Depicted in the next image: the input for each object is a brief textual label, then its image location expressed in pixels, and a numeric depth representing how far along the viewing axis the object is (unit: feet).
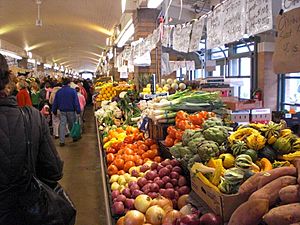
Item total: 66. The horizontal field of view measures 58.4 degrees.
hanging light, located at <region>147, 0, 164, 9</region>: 11.53
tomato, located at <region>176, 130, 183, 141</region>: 7.71
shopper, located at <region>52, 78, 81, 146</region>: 20.08
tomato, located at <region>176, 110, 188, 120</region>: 8.41
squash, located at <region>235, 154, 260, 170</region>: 4.81
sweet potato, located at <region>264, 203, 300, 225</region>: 3.26
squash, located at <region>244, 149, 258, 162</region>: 5.10
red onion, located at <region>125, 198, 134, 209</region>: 6.27
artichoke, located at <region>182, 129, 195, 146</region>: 6.64
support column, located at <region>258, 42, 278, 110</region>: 20.89
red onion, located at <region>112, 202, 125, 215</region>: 6.20
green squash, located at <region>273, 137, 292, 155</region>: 5.17
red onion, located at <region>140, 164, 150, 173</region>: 7.91
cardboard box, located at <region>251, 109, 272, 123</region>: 11.58
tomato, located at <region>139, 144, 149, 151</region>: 9.32
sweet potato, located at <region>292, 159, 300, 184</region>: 3.72
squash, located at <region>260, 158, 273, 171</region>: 4.84
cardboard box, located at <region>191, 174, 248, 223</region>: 4.19
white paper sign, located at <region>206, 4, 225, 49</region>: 7.21
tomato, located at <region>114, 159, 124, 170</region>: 8.71
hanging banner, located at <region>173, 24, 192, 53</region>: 9.80
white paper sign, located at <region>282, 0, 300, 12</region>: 4.87
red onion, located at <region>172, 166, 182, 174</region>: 6.77
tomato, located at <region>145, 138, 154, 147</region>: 9.53
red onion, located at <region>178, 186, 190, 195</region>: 6.31
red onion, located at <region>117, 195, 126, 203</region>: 6.47
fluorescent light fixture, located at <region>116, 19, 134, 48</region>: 20.86
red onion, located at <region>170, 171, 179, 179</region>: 6.63
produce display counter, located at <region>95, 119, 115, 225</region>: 6.24
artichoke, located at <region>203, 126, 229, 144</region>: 5.96
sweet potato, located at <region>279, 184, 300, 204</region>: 3.50
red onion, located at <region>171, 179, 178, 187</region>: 6.56
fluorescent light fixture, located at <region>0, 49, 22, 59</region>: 41.68
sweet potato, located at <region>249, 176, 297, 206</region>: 3.74
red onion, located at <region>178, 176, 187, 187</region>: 6.49
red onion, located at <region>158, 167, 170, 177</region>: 6.76
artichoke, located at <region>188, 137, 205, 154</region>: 6.12
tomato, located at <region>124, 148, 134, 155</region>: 9.24
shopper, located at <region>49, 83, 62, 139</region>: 22.11
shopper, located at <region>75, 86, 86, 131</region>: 25.08
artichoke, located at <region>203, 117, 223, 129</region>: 6.56
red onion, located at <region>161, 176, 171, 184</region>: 6.56
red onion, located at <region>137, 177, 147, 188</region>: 6.81
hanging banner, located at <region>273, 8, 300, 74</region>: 4.49
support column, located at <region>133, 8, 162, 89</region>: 19.61
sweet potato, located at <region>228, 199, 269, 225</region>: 3.67
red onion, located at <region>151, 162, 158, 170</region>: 7.37
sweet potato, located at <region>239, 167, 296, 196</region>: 4.04
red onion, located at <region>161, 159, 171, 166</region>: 7.10
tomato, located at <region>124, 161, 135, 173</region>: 8.52
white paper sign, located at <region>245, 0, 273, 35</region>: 5.21
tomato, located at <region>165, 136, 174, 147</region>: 8.08
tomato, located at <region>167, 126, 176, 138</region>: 8.06
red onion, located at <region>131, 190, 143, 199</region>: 6.51
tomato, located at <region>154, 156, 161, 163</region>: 8.52
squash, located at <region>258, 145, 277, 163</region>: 5.18
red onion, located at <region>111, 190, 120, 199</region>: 6.79
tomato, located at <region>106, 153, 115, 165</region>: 9.54
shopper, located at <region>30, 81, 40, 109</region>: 24.46
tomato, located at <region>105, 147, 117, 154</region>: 10.35
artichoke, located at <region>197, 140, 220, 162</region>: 5.54
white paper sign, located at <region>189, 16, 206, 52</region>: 8.92
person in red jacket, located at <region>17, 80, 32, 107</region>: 18.14
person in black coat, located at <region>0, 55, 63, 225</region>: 4.66
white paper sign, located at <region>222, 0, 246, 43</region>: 6.15
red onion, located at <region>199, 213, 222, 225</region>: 4.30
